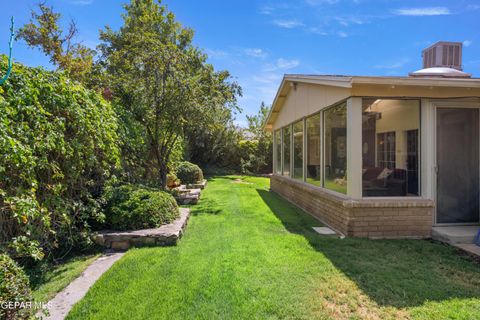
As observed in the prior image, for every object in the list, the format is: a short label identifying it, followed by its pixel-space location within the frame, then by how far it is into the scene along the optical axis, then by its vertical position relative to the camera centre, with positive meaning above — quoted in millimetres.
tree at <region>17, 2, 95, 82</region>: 11742 +5214
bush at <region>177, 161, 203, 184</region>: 13280 -659
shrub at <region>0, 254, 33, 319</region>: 2480 -1142
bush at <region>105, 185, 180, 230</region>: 5543 -965
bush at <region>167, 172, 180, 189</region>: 11054 -808
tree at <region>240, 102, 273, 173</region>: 22125 +288
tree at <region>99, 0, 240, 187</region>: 7973 +1742
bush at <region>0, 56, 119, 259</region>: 3287 +64
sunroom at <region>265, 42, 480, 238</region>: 5832 +41
